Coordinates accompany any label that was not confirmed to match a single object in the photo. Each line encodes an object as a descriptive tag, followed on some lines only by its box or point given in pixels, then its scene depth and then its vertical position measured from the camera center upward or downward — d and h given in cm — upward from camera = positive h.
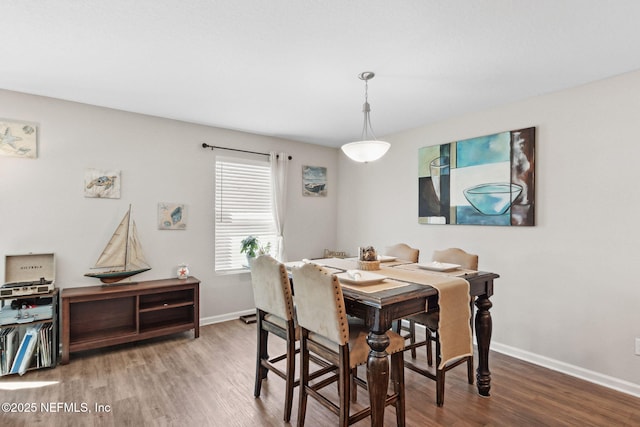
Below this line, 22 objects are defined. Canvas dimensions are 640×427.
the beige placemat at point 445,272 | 248 -45
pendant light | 255 +51
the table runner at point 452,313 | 211 -64
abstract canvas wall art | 315 +35
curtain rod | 410 +83
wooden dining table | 184 -57
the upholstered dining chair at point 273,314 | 225 -73
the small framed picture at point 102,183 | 341 +30
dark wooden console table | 309 -105
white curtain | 462 +29
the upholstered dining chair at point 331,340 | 188 -79
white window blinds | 429 +7
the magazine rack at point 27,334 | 275 -106
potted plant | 429 -45
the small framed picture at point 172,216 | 384 -5
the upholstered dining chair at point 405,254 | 305 -42
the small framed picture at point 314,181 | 499 +50
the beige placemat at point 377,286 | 203 -46
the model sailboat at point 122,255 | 339 -46
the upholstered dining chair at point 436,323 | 236 -86
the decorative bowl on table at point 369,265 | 262 -41
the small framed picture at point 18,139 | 302 +67
